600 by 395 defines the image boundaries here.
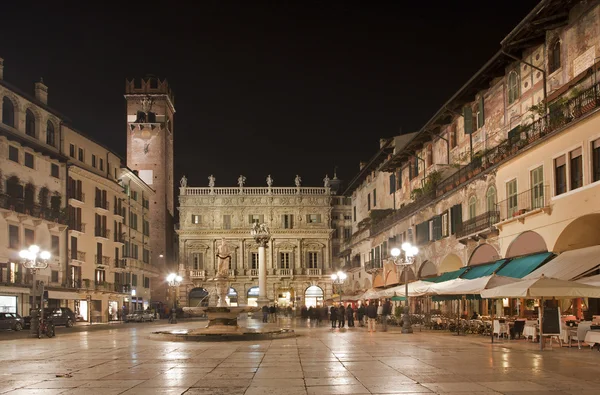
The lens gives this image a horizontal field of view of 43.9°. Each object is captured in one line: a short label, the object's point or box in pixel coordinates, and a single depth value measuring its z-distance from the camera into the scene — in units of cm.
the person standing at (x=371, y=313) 4073
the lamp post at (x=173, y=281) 5866
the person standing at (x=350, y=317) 4581
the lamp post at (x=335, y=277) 6578
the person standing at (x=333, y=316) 4392
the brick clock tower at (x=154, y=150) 9431
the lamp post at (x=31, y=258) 3531
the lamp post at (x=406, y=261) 3506
